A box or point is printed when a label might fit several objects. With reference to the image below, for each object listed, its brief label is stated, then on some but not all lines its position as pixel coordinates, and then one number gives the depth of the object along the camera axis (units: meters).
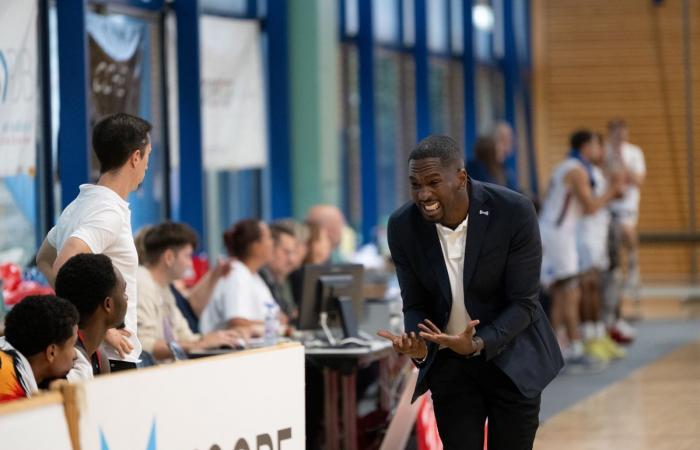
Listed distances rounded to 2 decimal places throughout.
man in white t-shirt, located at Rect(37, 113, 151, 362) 8.67
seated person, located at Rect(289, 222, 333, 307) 17.02
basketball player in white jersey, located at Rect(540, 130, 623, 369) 21.05
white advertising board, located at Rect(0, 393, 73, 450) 5.74
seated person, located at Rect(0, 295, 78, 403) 7.44
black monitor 13.15
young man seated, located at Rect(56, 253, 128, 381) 8.17
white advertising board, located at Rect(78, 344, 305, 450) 6.45
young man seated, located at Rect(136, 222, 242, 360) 12.03
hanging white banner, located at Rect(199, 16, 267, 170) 19.89
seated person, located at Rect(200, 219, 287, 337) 13.88
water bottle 12.95
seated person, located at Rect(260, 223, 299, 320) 16.02
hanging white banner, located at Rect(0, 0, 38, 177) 14.14
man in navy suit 7.95
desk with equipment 12.55
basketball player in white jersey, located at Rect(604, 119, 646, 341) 24.08
